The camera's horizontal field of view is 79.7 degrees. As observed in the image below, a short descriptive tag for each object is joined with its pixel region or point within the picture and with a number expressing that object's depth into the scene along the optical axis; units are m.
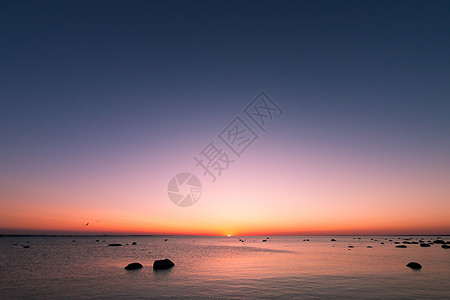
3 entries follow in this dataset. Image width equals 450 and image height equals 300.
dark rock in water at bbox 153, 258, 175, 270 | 42.56
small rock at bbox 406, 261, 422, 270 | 42.62
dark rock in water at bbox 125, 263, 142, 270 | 42.47
